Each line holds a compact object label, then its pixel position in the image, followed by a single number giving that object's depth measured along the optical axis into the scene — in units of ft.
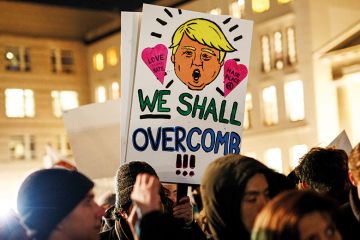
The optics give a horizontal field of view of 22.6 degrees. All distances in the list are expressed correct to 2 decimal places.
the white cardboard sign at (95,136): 26.96
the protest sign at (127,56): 18.02
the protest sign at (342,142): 24.77
